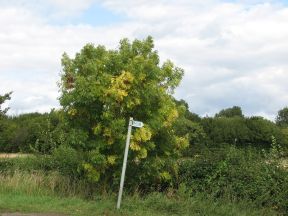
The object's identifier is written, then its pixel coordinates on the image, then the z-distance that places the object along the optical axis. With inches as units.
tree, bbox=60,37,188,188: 542.6
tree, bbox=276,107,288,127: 3792.6
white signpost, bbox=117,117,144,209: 470.6
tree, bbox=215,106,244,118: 3665.1
